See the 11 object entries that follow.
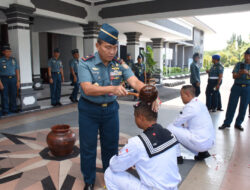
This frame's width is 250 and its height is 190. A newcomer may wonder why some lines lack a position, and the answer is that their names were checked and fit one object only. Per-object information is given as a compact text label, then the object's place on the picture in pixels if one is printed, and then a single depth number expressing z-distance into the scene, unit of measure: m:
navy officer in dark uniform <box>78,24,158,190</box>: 2.08
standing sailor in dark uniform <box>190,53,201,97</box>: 6.71
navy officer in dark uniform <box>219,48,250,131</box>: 4.53
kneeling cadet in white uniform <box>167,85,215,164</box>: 3.01
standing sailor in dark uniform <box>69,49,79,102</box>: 7.56
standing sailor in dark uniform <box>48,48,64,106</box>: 7.13
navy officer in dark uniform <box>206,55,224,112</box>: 6.25
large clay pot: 3.24
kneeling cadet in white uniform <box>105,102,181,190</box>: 1.61
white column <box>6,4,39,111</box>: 5.95
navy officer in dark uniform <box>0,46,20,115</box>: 5.71
